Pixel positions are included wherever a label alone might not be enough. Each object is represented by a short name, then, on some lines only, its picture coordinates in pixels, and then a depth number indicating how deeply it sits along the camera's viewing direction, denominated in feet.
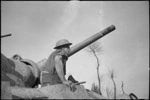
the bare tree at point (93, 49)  76.33
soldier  16.51
